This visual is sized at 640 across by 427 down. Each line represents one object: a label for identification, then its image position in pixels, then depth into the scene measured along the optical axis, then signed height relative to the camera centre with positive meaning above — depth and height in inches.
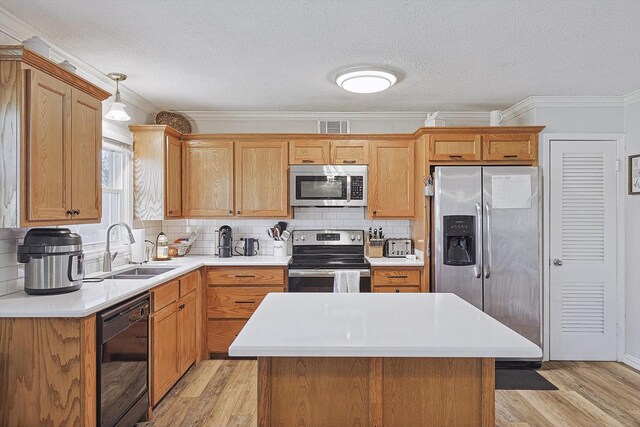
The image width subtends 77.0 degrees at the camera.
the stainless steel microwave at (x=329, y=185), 156.1 +11.0
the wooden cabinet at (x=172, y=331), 106.2 -34.7
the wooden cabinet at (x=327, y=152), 158.2 +24.2
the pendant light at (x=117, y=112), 113.2 +28.8
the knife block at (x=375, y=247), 159.9 -13.4
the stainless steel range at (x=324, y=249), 148.5 -14.9
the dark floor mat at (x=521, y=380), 123.8 -53.4
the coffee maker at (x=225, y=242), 160.9 -11.5
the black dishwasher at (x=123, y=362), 79.9 -32.6
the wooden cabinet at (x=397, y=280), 144.5 -23.9
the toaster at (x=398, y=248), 159.8 -13.8
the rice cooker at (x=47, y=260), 84.9 -9.9
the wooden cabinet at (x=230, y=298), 145.6 -30.6
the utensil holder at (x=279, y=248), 164.9 -14.1
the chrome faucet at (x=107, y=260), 116.7 -13.5
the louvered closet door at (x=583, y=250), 144.5 -13.3
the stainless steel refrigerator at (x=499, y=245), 138.0 -10.9
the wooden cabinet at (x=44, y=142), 75.6 +14.6
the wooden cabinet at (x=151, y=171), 144.6 +15.5
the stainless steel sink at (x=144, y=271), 125.4 -18.6
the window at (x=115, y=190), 131.3 +8.3
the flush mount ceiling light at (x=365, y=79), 117.8 +40.6
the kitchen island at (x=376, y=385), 60.1 -25.9
